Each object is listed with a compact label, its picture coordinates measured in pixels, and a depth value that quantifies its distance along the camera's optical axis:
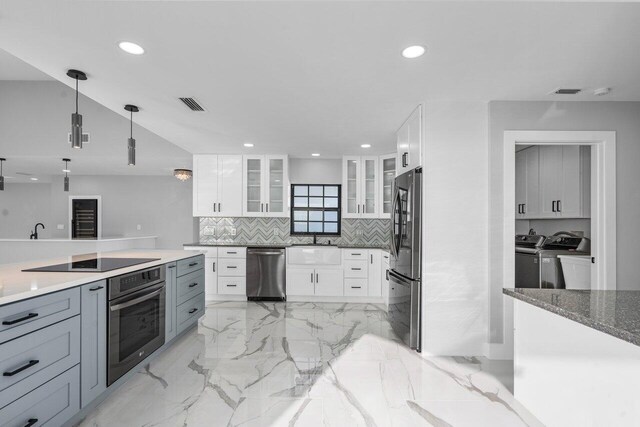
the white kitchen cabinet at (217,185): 5.14
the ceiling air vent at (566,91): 2.65
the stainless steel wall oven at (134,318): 2.15
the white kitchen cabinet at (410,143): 3.02
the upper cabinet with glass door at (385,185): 5.07
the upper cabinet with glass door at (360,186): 5.17
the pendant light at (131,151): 2.71
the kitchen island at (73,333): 1.50
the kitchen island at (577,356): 1.15
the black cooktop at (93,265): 2.16
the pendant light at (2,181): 5.68
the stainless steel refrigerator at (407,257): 2.99
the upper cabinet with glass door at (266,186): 5.17
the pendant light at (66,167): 6.00
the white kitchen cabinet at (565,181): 3.80
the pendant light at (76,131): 2.17
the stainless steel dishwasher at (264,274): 4.88
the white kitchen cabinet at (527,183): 4.41
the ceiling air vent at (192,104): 2.89
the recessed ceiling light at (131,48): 1.96
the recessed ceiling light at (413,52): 2.00
